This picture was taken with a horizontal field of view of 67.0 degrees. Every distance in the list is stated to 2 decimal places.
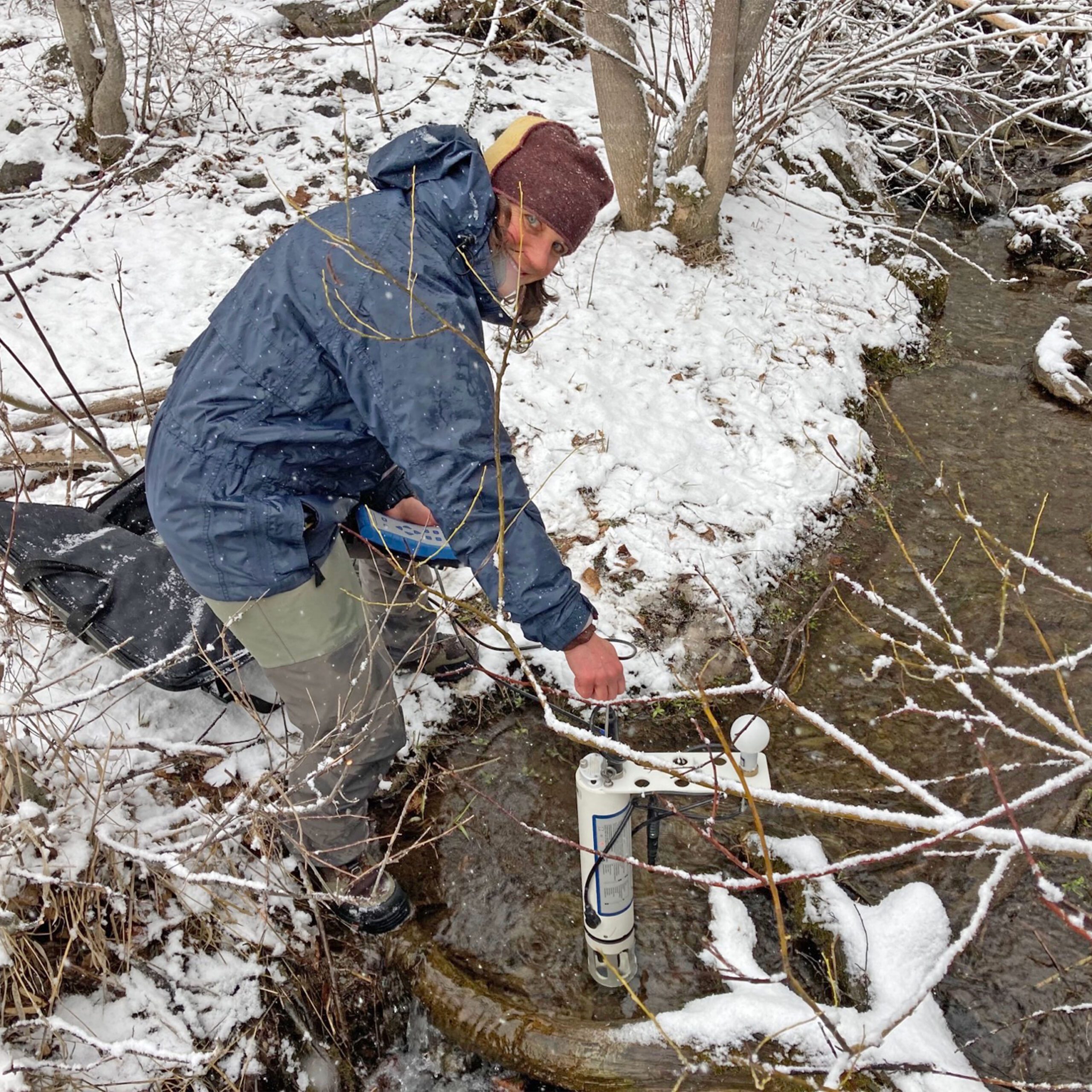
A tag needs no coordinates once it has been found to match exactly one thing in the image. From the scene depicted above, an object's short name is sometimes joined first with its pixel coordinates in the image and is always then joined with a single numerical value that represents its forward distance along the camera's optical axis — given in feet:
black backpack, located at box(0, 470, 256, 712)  8.96
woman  6.57
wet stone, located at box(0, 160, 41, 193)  20.18
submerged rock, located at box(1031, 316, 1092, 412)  17.89
